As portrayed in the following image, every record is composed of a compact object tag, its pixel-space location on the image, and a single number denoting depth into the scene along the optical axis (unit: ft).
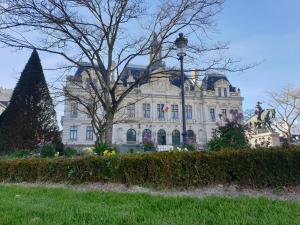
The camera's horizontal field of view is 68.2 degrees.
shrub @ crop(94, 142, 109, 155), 25.88
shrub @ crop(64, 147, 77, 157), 31.26
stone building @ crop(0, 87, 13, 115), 136.15
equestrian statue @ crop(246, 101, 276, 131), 63.20
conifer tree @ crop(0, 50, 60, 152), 35.51
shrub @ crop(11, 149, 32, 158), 29.40
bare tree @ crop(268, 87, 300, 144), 94.93
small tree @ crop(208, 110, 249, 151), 24.12
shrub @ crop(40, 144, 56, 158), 29.18
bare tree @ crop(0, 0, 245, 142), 30.15
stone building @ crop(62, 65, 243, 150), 120.75
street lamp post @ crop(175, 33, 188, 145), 28.77
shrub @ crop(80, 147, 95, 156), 26.42
